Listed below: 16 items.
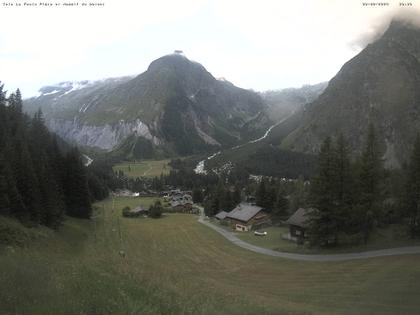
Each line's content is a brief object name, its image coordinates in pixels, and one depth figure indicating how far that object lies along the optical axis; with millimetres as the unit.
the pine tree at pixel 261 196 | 102438
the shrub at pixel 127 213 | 121038
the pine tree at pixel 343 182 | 51062
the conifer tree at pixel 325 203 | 51219
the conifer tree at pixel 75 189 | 77812
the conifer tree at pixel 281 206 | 96625
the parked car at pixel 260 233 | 79962
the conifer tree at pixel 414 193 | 48984
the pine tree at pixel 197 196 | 154250
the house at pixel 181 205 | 139750
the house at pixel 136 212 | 121388
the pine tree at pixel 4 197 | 47719
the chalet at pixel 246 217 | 91125
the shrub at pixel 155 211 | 120162
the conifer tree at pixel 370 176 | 50938
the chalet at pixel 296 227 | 69188
